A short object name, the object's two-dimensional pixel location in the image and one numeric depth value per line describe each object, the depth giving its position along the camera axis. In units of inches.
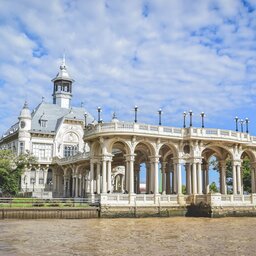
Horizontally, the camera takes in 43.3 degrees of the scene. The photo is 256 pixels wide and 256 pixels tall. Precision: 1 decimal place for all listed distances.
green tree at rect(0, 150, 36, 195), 1601.2
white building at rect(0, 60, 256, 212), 1327.8
